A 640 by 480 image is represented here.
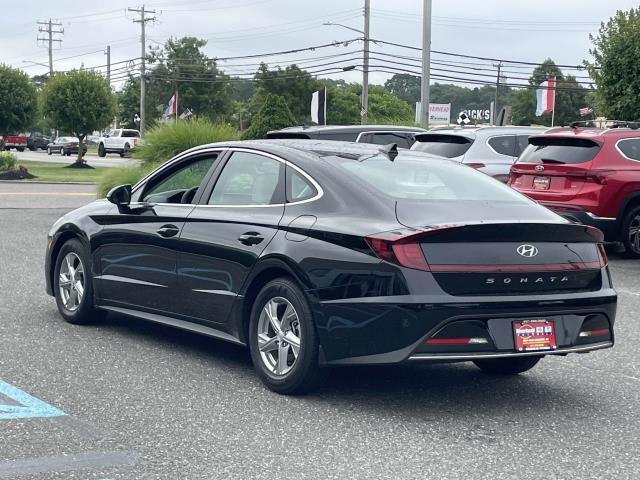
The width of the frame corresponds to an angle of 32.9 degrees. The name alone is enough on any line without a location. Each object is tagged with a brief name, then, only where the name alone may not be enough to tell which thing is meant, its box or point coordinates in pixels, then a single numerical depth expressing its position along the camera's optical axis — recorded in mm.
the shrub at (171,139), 23625
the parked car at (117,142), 70375
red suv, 14156
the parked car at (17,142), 80106
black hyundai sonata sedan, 5891
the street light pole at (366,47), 50959
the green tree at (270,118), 29922
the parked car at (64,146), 75875
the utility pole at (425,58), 31266
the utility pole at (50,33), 103500
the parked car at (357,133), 17453
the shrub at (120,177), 22688
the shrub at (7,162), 37062
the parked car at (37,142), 87688
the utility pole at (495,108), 95125
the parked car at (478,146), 16812
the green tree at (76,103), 53656
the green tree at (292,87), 88125
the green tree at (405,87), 162388
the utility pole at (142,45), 76831
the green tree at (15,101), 57688
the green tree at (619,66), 26047
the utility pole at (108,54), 105006
